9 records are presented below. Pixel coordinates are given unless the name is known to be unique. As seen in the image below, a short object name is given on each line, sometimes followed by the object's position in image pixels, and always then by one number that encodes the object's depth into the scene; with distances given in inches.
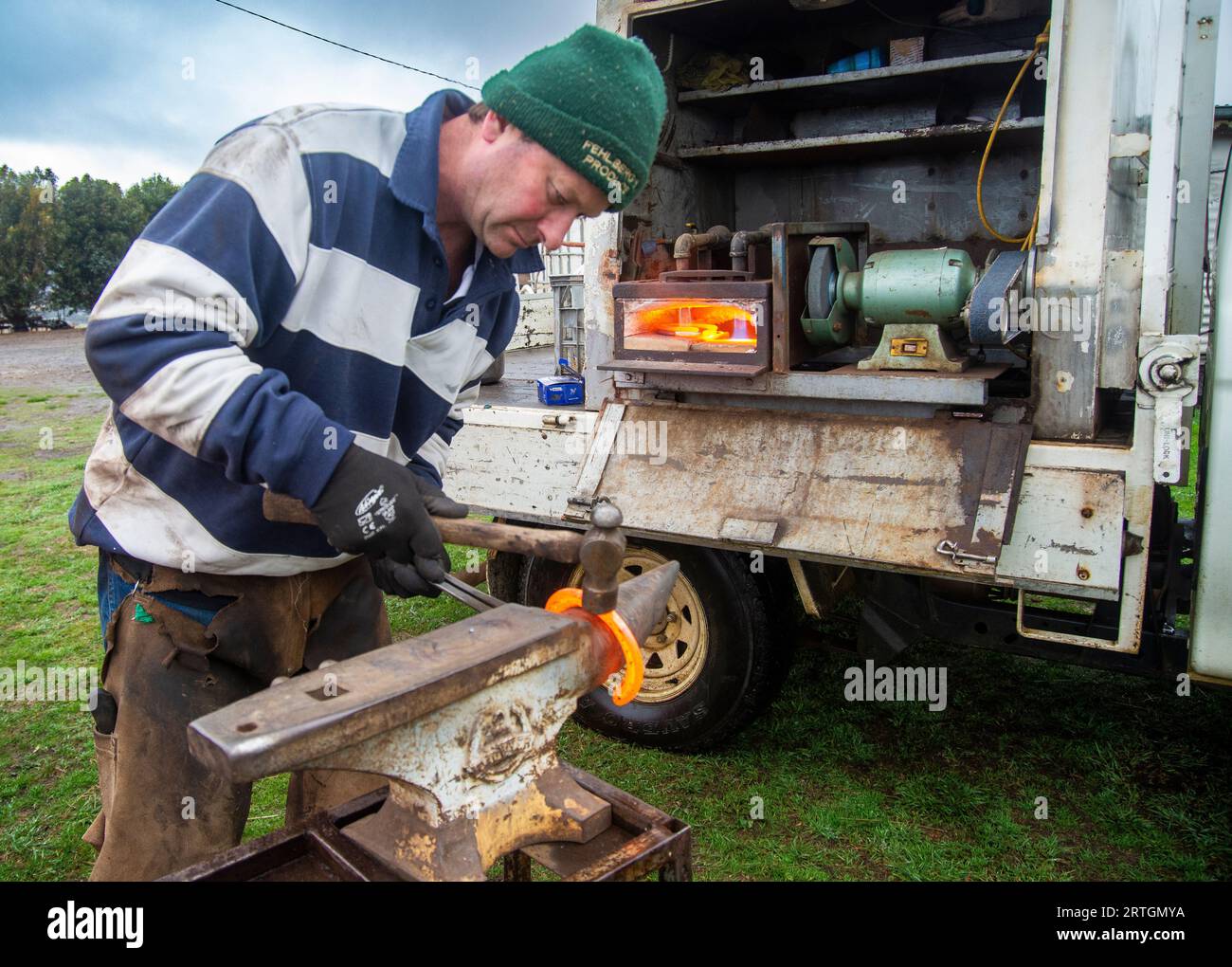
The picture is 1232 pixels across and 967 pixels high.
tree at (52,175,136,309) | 1031.6
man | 60.0
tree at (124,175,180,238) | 1090.1
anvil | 49.8
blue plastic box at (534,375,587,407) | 147.6
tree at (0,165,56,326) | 988.6
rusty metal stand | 61.4
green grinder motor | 115.3
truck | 104.8
